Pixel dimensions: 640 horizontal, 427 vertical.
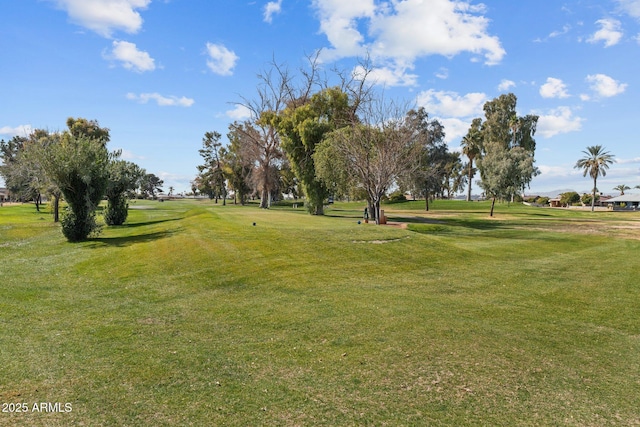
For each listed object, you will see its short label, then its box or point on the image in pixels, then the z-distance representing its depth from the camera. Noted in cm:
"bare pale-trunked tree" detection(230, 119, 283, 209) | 5650
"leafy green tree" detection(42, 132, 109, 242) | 2078
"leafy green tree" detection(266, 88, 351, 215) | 4028
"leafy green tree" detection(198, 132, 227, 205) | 7631
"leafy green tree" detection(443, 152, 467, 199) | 7916
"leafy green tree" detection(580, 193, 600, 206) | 9969
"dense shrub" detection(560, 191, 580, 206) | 9825
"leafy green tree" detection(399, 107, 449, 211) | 3659
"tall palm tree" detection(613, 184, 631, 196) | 12160
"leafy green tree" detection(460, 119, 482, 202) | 7756
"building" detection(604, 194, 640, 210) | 10531
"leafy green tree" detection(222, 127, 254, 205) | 6512
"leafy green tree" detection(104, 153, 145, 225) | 3055
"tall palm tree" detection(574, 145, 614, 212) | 7944
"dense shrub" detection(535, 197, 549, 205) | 9788
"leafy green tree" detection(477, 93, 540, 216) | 4981
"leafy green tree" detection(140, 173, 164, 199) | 14482
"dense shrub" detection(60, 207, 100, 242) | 2134
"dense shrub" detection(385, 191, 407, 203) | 8888
